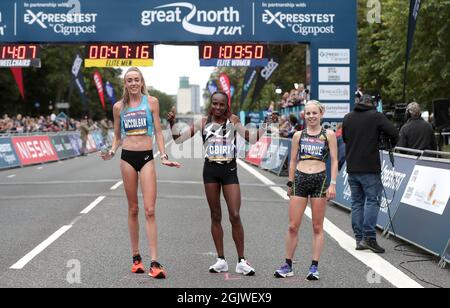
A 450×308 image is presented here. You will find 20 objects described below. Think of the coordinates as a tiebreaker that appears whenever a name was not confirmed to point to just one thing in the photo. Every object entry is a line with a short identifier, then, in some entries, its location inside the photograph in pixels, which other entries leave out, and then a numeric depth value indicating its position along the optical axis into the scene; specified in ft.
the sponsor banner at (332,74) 59.36
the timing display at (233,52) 60.95
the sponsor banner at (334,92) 59.31
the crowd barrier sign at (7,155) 80.23
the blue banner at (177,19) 59.88
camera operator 28.27
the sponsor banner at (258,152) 84.17
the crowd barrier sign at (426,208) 25.85
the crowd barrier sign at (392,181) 31.65
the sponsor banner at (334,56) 59.52
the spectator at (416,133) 42.65
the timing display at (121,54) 60.75
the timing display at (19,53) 61.82
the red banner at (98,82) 164.14
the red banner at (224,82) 130.93
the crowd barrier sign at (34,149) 86.53
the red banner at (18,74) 99.24
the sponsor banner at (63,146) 104.27
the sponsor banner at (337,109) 59.16
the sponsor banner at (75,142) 115.65
